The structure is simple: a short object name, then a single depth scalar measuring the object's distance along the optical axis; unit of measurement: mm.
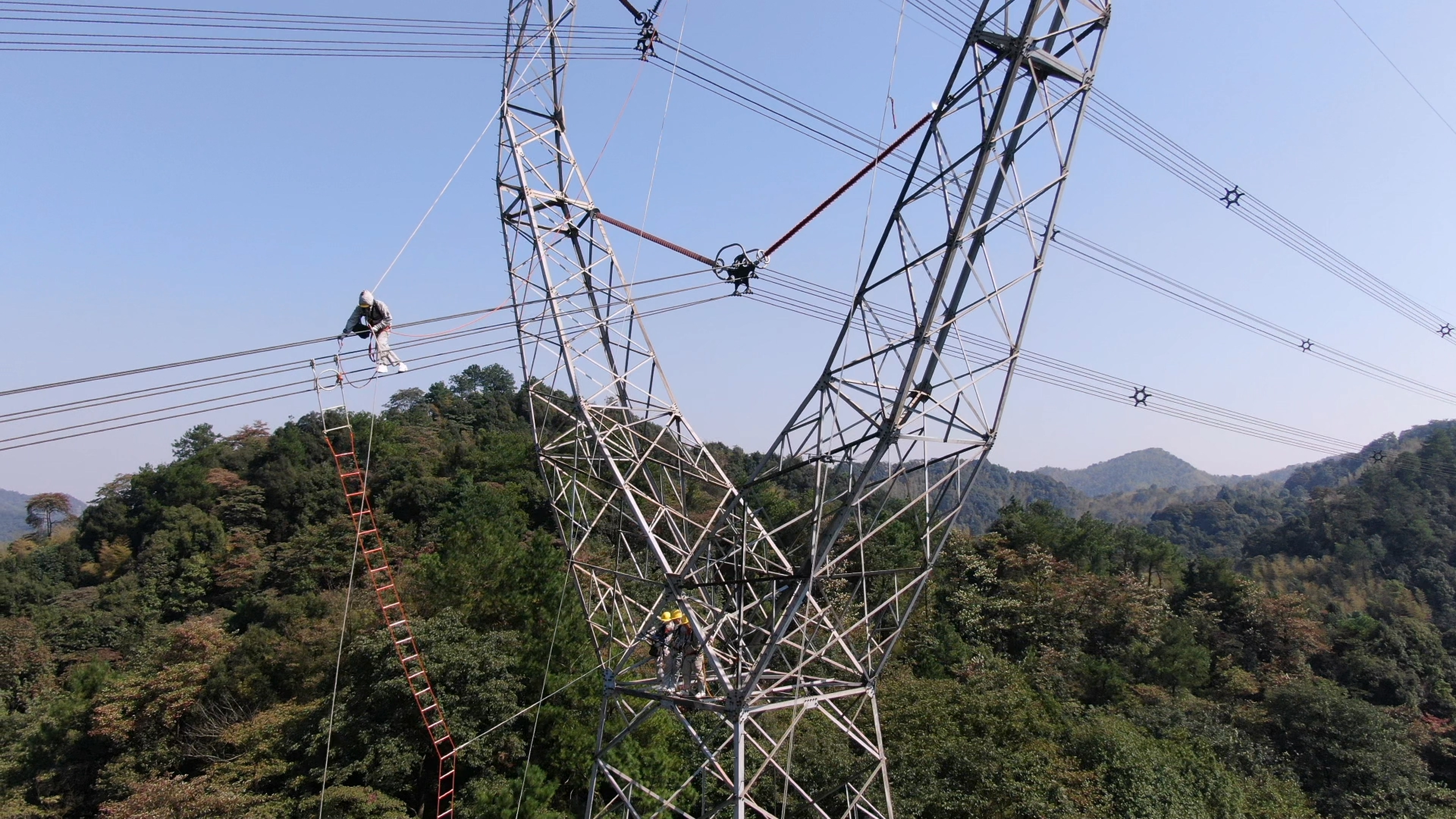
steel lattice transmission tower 10680
